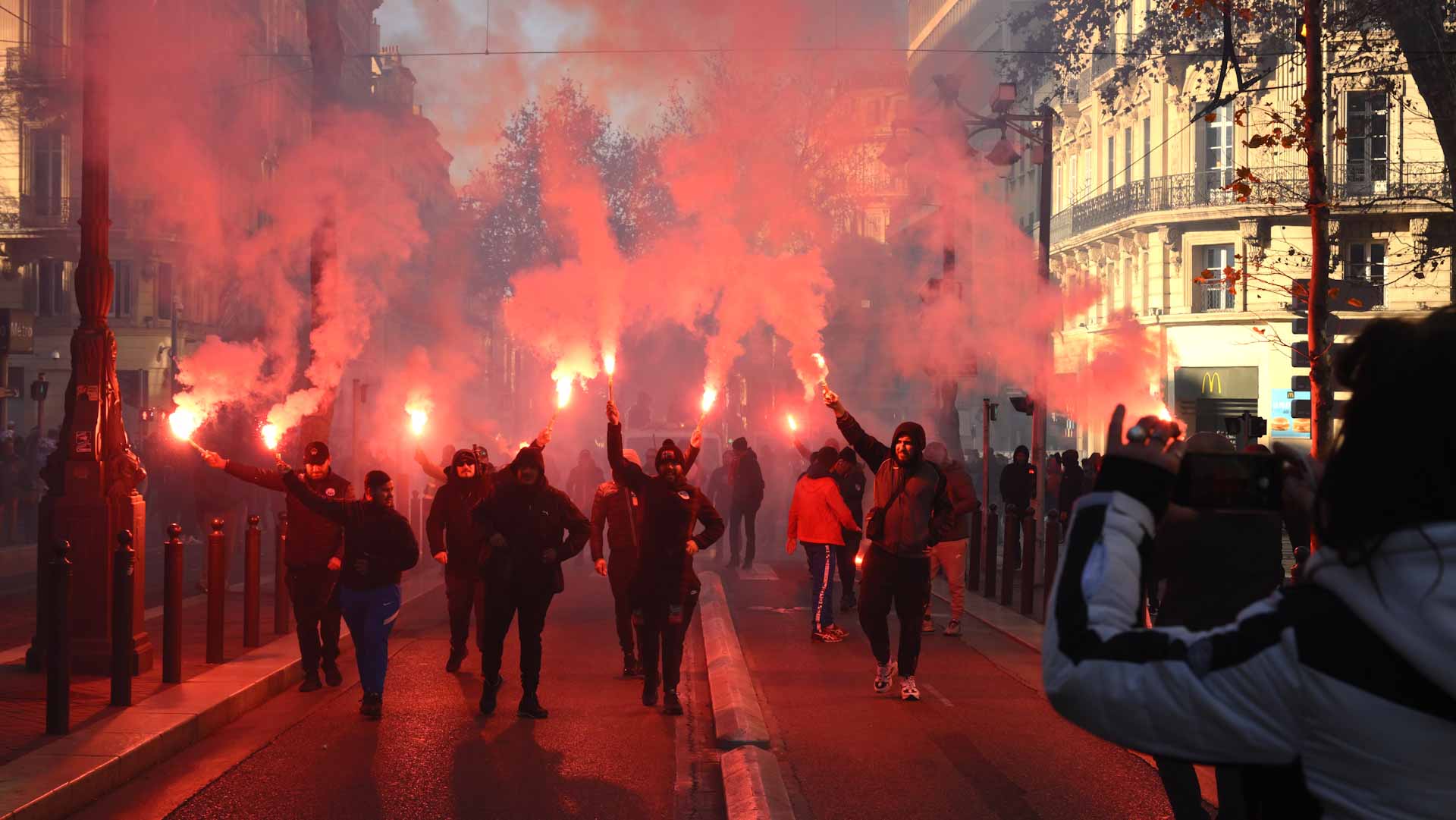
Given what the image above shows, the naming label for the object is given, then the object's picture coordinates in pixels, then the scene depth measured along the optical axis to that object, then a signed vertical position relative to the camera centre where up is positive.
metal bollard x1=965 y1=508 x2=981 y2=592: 17.67 -1.64
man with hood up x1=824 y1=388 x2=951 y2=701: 9.59 -0.73
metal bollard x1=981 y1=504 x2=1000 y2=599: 16.89 -1.46
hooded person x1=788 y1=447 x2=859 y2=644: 13.38 -1.01
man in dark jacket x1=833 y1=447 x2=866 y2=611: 13.99 -0.97
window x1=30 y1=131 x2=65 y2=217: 39.69 +6.62
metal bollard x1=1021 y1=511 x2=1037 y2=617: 14.62 -1.40
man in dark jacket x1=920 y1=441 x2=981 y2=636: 13.16 -1.06
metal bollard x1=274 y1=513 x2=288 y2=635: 12.36 -1.46
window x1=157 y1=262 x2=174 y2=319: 45.38 +3.99
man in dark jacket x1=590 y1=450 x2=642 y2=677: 10.36 -0.82
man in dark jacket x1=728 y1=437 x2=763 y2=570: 20.86 -0.94
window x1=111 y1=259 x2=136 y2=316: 44.53 +3.88
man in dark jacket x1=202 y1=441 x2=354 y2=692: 10.22 -0.98
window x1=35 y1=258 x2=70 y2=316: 42.00 +3.72
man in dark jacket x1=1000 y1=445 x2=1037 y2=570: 19.67 -0.82
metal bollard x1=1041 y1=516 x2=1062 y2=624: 13.20 -1.11
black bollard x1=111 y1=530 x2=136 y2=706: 8.63 -1.17
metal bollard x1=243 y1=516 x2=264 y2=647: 11.32 -1.28
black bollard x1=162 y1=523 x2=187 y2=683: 9.37 -1.18
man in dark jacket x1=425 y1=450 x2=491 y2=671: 10.95 -0.86
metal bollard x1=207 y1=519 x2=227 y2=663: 10.38 -1.26
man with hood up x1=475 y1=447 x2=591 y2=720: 9.13 -0.82
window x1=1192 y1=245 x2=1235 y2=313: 40.19 +3.65
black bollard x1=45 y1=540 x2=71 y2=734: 7.82 -1.32
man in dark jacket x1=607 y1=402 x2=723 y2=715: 9.62 -0.96
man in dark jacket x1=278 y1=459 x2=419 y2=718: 9.15 -0.99
